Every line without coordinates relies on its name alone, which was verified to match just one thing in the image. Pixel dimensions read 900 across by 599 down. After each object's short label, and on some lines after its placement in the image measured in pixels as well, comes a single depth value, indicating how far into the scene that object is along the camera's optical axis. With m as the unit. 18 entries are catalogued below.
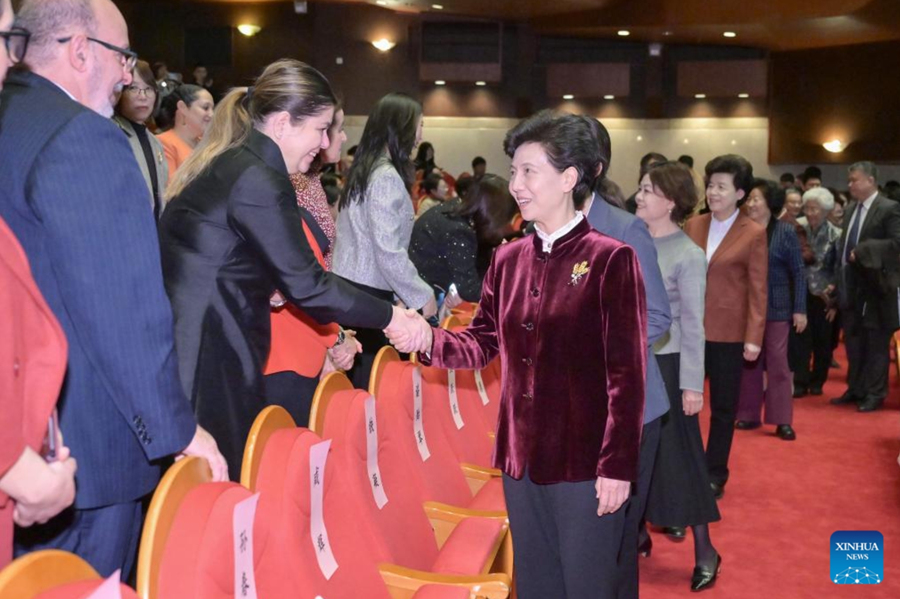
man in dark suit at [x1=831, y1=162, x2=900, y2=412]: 6.69
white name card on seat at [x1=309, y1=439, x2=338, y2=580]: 1.91
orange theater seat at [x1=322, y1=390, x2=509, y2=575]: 2.28
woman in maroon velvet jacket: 2.12
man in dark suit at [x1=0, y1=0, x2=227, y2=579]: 1.61
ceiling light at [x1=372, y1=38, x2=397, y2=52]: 14.36
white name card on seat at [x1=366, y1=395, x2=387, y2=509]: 2.41
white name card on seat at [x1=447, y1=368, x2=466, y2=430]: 3.34
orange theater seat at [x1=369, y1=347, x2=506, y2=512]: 2.73
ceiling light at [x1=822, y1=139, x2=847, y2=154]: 14.76
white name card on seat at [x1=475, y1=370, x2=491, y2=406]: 3.79
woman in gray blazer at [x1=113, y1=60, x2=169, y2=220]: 3.48
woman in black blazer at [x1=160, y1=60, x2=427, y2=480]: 2.22
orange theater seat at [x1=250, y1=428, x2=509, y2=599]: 1.80
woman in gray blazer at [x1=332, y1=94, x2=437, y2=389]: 3.52
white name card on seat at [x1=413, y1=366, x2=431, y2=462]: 2.87
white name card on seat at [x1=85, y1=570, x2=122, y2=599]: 1.12
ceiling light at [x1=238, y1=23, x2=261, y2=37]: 14.01
